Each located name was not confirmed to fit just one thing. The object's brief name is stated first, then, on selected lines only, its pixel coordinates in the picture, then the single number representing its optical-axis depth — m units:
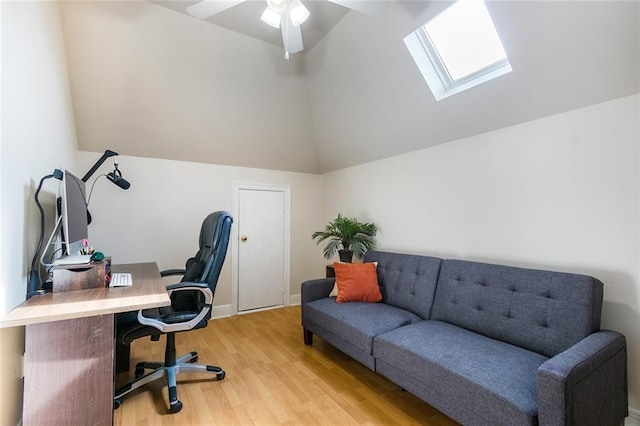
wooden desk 1.35
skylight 2.13
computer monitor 1.64
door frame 3.80
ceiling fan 1.64
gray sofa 1.29
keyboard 1.80
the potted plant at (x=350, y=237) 3.37
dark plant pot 3.35
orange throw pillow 2.70
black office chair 1.91
